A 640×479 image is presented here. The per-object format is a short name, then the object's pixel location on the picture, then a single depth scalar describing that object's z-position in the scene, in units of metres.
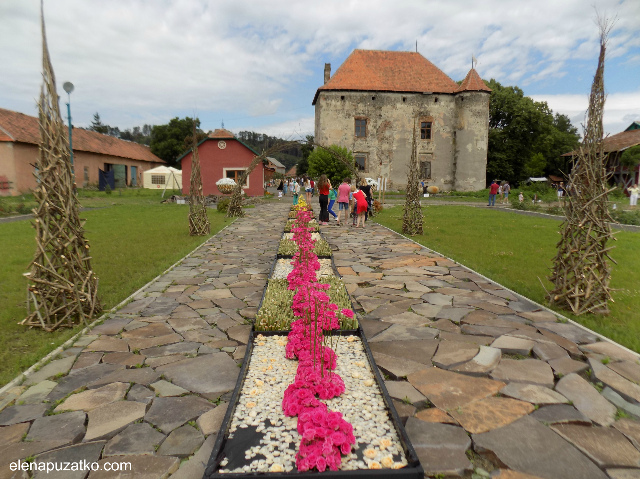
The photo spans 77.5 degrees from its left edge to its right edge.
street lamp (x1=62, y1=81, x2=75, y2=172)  15.57
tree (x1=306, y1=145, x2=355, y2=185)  30.05
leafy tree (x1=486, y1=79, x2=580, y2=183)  42.22
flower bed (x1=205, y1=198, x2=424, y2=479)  2.21
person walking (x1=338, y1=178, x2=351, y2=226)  13.80
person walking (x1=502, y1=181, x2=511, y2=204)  26.38
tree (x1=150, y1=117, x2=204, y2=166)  47.00
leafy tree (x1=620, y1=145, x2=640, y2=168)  27.90
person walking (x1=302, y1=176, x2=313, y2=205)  20.27
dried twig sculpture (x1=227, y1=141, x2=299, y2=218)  17.02
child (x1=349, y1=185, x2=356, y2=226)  13.86
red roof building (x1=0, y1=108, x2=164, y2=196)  24.02
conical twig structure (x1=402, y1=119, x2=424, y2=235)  11.50
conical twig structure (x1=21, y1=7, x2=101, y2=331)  4.28
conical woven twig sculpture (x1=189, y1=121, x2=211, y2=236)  11.19
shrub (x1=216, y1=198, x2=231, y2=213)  18.33
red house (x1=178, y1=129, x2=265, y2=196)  29.58
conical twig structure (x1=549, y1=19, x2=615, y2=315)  4.67
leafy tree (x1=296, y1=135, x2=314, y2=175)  58.86
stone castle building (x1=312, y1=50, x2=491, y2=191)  34.03
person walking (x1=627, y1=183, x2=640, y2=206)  20.23
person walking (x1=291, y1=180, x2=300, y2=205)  20.36
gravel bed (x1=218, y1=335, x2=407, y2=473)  2.26
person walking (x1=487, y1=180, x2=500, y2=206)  23.03
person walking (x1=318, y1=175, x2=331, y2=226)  13.92
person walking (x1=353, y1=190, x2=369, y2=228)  12.67
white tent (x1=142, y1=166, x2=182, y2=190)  34.73
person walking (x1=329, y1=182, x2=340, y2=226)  15.47
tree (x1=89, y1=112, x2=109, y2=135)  79.22
